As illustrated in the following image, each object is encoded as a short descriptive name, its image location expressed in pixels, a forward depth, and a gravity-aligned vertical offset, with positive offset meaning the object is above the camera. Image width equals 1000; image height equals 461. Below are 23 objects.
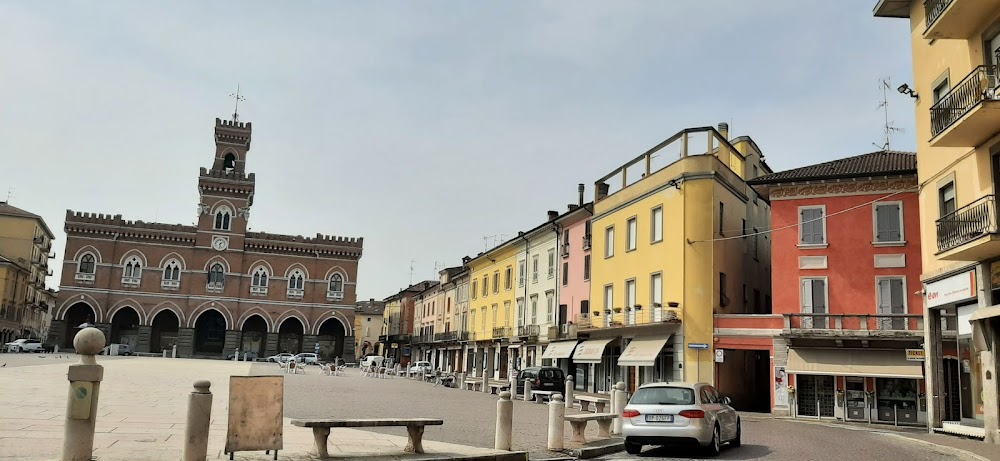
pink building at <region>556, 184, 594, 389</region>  40.28 +4.56
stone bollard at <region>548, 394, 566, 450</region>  13.56 -1.30
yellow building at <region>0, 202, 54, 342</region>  78.12 +6.42
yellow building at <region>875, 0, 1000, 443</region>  16.83 +4.08
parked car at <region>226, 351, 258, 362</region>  75.00 -1.80
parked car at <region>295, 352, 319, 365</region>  68.36 -1.72
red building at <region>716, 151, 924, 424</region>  25.83 +2.39
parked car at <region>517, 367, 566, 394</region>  33.75 -1.32
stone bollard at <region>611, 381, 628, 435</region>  16.48 -1.10
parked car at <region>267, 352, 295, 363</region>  65.49 -1.74
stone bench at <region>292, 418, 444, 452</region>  10.41 -1.22
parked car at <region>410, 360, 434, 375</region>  52.67 -1.69
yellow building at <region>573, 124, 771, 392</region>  30.88 +3.95
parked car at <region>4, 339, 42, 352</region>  66.00 -1.58
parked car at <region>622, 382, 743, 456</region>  13.55 -1.17
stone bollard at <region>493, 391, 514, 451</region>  12.48 -1.27
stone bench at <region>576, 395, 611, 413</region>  19.41 -1.48
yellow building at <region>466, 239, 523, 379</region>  52.88 +2.88
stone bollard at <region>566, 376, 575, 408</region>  24.03 -1.29
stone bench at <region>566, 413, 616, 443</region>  14.26 -1.40
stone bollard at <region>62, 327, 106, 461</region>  8.80 -0.82
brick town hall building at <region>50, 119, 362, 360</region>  72.69 +5.44
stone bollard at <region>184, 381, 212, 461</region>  9.07 -1.12
